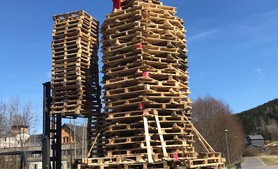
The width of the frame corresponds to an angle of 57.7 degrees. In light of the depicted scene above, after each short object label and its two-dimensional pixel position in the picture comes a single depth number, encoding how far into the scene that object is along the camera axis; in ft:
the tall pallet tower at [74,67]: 37.69
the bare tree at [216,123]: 129.10
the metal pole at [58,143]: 39.09
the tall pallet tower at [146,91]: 30.23
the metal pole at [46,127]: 36.76
